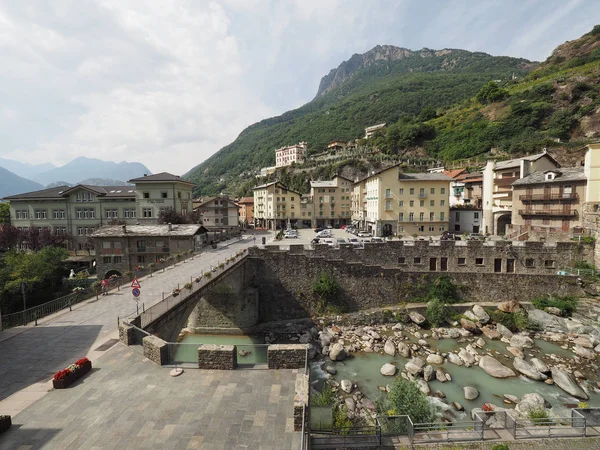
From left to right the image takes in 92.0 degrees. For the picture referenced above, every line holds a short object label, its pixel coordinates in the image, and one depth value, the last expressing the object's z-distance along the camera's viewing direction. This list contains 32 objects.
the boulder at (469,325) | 27.23
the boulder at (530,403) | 17.08
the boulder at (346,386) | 19.72
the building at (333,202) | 76.00
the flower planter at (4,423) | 7.39
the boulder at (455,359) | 22.68
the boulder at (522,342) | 24.64
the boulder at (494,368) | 21.06
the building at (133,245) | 34.44
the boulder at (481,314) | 28.50
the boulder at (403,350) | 23.78
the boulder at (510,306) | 29.41
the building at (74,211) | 49.28
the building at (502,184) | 44.22
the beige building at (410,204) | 49.62
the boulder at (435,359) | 22.80
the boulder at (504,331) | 26.39
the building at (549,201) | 34.12
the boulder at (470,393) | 18.75
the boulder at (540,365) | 21.22
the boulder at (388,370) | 21.39
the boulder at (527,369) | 20.59
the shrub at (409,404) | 14.99
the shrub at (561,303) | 28.64
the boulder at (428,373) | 20.73
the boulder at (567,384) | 18.96
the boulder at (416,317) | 28.45
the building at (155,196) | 48.28
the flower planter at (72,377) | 9.41
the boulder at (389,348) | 24.09
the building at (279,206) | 73.69
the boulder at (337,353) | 23.53
